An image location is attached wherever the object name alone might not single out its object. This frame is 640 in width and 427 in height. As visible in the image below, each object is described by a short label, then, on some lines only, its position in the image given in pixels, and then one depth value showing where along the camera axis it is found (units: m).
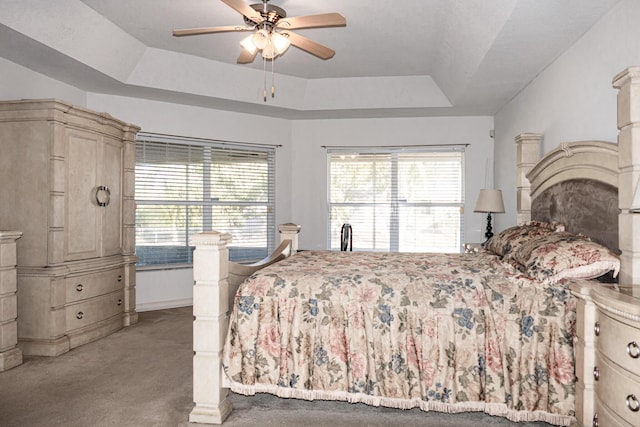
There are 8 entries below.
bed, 2.04
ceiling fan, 2.65
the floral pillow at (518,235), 2.74
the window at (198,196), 4.90
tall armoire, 3.29
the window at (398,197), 5.47
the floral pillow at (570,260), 2.05
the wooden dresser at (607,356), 1.46
